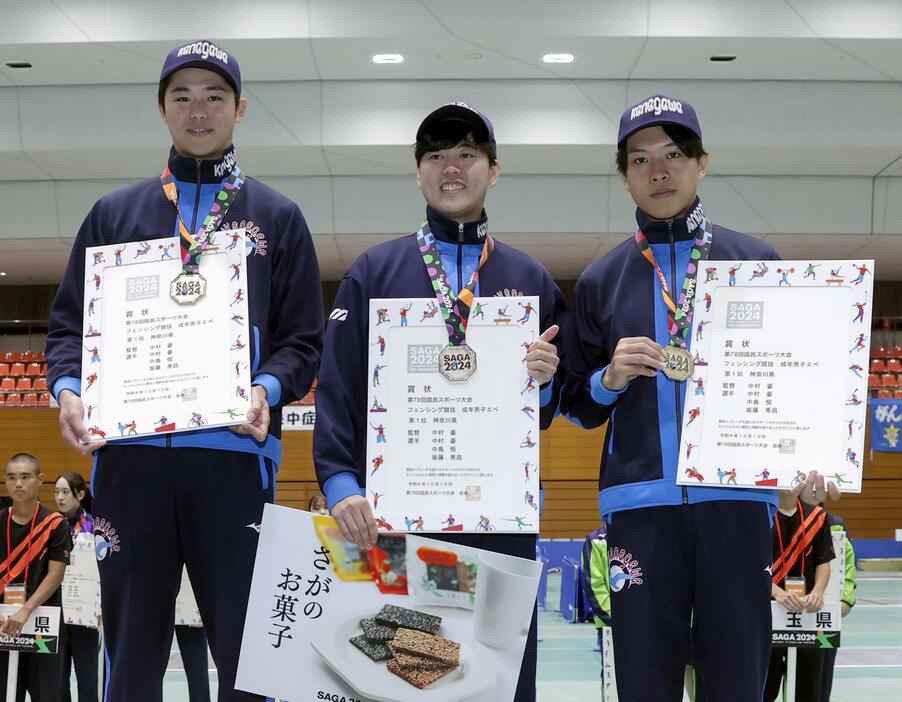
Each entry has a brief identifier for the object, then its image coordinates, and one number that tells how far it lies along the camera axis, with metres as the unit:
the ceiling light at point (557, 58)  10.76
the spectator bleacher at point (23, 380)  16.62
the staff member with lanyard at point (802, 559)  5.32
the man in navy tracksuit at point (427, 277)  2.39
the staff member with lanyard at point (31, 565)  5.62
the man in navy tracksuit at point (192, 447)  2.26
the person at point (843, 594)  5.47
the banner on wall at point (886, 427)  14.81
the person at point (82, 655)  5.95
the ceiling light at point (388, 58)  10.70
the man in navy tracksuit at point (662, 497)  2.29
